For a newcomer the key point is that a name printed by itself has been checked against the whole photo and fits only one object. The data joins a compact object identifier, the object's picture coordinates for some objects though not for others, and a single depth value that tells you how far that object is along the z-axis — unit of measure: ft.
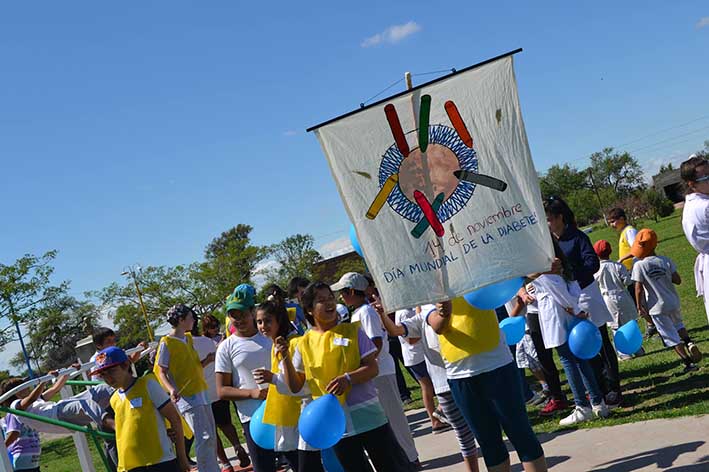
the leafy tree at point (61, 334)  183.82
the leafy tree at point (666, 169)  279.43
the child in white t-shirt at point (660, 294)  27.78
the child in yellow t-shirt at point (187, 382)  25.99
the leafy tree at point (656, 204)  176.24
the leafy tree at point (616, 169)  361.71
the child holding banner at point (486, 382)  16.14
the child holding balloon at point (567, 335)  22.98
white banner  16.08
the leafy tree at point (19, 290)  113.50
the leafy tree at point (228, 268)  184.96
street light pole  174.14
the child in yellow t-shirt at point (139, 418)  19.01
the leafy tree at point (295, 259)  207.10
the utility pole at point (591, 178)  354.58
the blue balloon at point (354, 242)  20.84
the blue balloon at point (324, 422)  15.79
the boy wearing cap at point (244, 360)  20.25
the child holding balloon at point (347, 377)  16.25
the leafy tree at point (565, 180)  364.21
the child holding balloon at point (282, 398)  17.66
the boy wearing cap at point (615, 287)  31.46
